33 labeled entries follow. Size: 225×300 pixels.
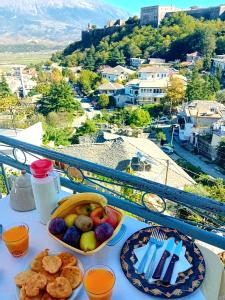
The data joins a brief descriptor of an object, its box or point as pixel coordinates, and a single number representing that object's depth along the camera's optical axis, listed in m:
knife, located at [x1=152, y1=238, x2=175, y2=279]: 1.05
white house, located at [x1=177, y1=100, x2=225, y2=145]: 21.61
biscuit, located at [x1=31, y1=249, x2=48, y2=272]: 1.05
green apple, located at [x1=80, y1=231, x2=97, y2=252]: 1.12
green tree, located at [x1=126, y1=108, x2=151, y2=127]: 24.64
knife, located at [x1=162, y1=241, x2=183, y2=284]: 1.02
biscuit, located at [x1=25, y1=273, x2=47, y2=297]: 0.91
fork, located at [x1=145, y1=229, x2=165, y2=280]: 1.06
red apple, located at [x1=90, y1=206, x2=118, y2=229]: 1.20
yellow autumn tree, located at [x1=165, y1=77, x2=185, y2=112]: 28.52
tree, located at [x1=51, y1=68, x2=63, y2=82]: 41.22
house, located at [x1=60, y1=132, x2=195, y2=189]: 12.18
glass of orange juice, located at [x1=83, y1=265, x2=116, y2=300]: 0.90
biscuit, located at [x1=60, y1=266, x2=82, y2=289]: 0.99
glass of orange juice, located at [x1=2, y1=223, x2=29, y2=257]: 1.14
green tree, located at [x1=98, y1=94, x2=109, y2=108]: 31.06
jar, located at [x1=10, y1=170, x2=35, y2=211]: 1.45
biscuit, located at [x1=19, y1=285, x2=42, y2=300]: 0.91
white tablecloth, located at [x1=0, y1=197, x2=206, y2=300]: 1.00
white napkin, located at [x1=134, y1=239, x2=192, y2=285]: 1.05
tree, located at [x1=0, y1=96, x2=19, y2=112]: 23.46
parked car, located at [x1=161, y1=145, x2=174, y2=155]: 20.55
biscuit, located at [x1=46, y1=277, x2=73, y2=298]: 0.92
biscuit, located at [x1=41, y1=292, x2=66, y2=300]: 0.91
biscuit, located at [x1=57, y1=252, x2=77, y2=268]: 1.07
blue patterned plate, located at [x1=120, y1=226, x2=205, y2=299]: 0.99
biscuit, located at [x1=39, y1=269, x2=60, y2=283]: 0.99
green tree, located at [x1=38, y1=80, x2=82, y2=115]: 27.00
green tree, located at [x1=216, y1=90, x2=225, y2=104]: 27.98
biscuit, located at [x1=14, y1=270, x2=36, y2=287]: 0.97
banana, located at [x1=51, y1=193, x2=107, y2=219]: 1.28
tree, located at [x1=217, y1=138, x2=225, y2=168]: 18.53
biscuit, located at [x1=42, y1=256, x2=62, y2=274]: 1.02
